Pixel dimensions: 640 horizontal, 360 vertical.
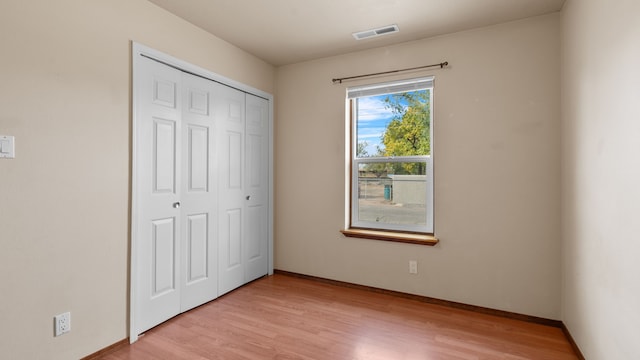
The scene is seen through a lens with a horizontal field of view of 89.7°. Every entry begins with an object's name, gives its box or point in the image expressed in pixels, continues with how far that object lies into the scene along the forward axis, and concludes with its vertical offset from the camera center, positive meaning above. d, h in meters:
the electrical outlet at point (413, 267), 3.16 -0.86
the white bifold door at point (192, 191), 2.46 -0.12
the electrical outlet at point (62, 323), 1.94 -0.90
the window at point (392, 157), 3.22 +0.23
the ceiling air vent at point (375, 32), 2.90 +1.37
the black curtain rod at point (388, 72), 3.02 +1.09
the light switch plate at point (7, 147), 1.72 +0.16
